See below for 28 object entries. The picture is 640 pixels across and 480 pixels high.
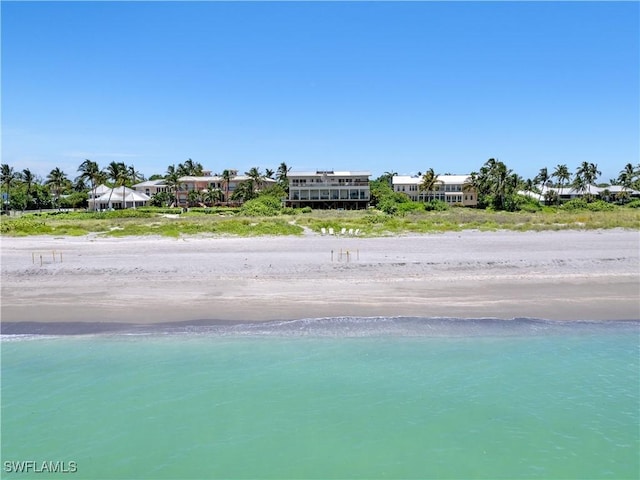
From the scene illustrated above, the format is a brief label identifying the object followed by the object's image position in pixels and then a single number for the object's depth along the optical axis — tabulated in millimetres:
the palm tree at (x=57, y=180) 86000
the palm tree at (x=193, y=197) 91250
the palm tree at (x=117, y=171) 80500
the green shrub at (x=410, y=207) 70562
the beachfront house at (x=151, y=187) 98125
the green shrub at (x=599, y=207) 72925
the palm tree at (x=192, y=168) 108969
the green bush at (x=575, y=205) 76650
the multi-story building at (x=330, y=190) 84375
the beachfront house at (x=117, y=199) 80125
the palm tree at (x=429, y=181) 91250
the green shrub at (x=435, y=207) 73012
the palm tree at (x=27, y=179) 86625
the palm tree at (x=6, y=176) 86938
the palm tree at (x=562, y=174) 96631
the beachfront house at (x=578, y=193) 95125
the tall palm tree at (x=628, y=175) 98875
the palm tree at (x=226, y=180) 94212
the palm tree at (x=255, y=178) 93412
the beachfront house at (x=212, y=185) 94375
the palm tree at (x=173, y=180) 89250
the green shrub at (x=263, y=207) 64438
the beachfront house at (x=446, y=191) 93000
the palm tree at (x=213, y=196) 90812
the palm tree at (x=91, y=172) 73312
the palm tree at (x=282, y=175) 93319
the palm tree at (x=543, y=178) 99000
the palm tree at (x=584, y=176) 95438
